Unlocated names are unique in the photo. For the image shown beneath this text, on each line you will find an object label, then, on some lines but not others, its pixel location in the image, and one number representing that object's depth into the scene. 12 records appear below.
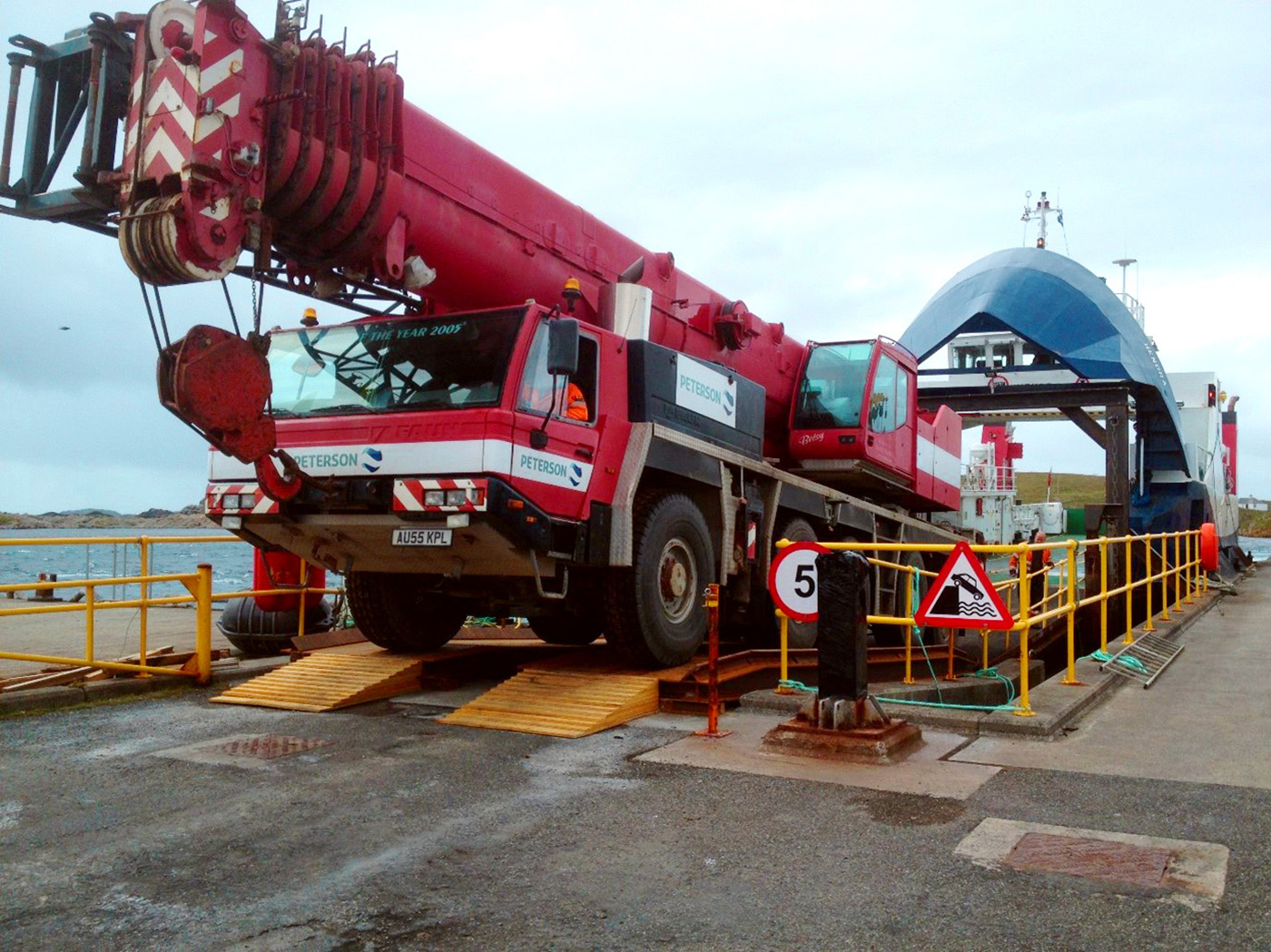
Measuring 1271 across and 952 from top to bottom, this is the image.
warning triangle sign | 7.09
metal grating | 9.06
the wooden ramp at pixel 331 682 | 8.26
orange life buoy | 16.84
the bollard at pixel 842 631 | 6.60
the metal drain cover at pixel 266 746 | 6.59
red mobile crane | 6.00
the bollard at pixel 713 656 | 6.93
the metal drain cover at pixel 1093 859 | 4.25
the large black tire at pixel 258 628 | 10.77
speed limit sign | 7.55
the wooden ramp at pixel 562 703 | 7.32
